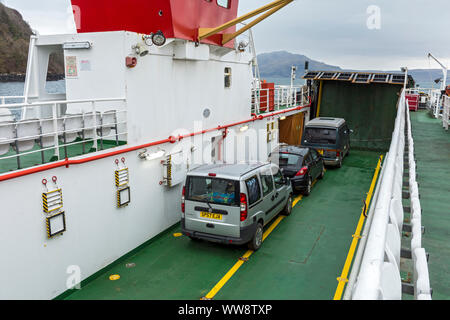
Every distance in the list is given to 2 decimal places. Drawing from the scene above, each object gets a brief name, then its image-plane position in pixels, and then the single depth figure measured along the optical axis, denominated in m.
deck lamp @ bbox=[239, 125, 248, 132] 14.03
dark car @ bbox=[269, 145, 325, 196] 12.55
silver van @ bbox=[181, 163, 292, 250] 8.13
